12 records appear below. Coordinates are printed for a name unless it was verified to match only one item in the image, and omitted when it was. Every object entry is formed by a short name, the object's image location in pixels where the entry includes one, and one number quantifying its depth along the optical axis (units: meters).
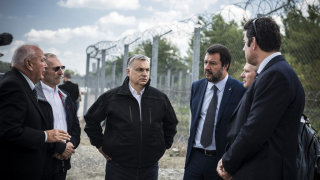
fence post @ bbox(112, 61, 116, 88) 11.85
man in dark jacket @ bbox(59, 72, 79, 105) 9.38
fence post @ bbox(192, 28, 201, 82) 5.37
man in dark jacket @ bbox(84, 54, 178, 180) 3.06
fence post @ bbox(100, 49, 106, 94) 11.52
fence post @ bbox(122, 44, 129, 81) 8.66
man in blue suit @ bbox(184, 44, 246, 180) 2.95
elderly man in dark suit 2.41
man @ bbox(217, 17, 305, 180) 1.94
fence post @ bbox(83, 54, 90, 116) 13.35
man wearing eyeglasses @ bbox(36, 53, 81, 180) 3.11
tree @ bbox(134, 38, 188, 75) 37.03
